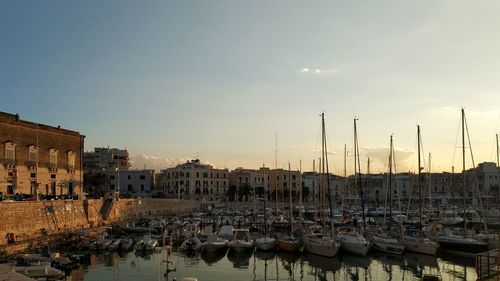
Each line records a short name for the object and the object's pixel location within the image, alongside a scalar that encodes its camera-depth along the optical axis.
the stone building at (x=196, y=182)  133.88
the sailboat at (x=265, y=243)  45.71
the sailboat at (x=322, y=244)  41.72
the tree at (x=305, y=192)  136.85
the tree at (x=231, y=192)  134.38
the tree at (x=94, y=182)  98.71
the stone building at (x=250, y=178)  141.75
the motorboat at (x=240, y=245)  45.00
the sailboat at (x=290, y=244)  44.62
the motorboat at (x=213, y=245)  44.69
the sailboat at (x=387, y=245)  43.62
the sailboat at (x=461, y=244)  42.69
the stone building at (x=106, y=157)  157.38
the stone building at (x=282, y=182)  138.75
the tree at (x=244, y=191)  134.38
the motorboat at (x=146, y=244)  44.66
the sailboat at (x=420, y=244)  43.00
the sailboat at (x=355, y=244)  42.69
